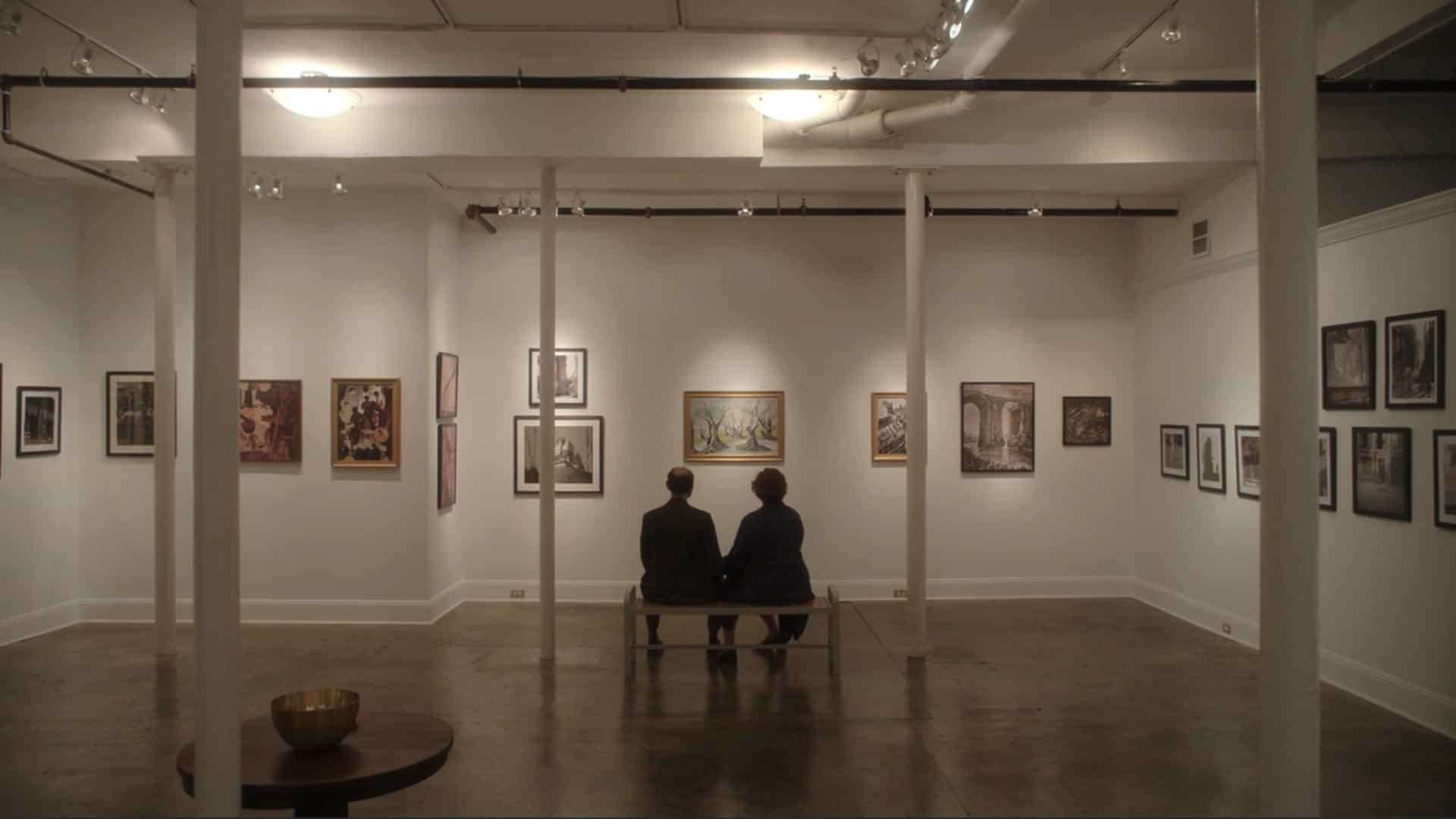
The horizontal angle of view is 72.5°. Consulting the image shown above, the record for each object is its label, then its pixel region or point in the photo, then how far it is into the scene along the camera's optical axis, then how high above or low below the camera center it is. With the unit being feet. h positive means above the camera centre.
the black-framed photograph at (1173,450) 37.29 -1.29
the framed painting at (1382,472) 25.08 -1.47
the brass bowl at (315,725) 14.66 -4.50
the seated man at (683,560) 29.58 -4.21
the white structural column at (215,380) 13.94 +0.60
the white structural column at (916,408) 30.86 +0.33
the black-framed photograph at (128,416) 37.22 +0.25
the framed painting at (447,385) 38.24 +1.41
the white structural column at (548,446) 30.45 -0.78
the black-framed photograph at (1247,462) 31.91 -1.47
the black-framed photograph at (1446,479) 23.43 -1.51
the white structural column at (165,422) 31.24 +0.03
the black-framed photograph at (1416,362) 23.97 +1.35
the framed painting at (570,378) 41.16 +1.74
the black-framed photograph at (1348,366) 26.55 +1.39
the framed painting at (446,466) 38.29 -1.77
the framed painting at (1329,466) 27.91 -1.39
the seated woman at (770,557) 29.25 -4.09
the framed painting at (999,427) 41.52 -0.38
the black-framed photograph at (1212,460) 34.27 -1.52
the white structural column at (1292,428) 14.44 -0.16
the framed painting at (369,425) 36.91 -0.15
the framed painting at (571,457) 41.11 -1.53
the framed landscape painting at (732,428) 41.24 -0.35
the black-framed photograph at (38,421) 34.19 +0.09
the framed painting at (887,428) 41.34 -0.38
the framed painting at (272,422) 37.01 +0.01
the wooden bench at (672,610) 28.35 -5.49
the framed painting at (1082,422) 41.68 -0.20
